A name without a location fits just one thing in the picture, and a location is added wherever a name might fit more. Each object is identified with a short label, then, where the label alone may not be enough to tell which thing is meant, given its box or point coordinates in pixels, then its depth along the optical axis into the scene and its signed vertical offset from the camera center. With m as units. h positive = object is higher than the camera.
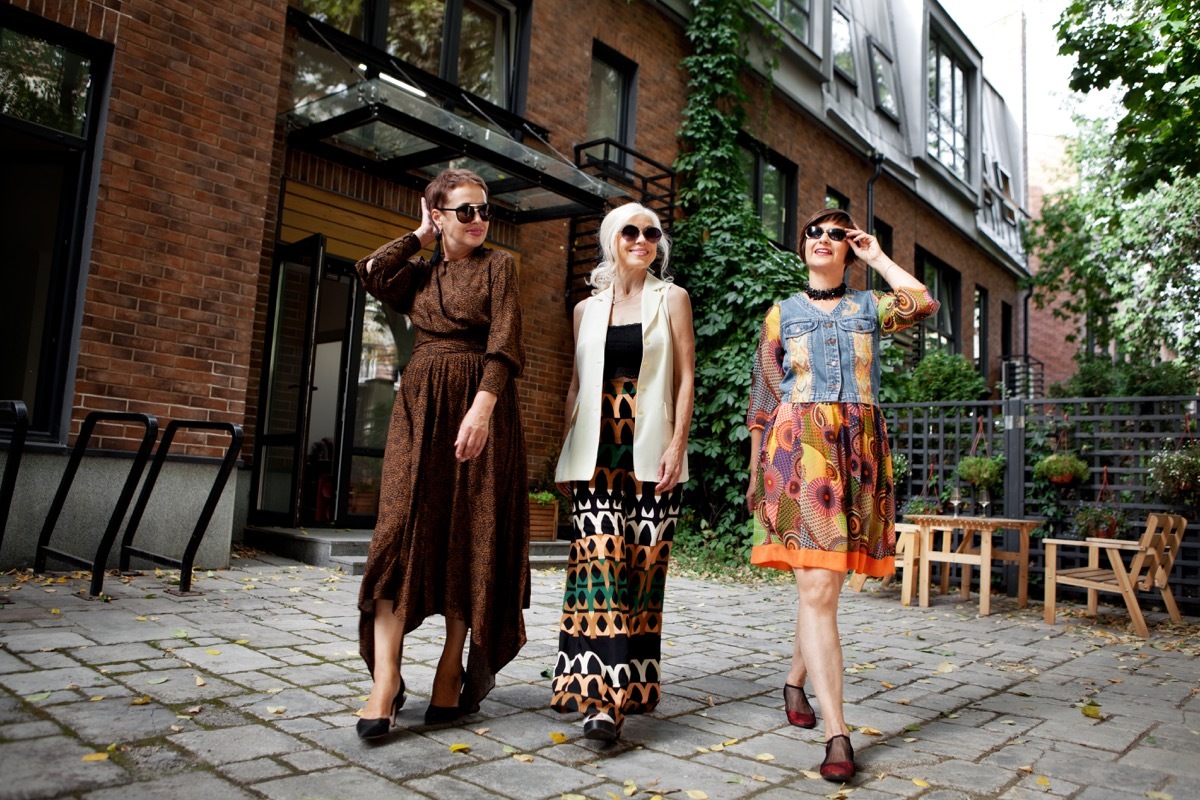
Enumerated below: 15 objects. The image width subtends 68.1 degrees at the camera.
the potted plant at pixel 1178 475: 7.27 +0.30
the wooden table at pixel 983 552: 6.96 -0.41
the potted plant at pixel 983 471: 8.45 +0.29
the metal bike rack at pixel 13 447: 4.37 +0.02
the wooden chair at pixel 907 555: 7.29 -0.48
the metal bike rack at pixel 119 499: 4.93 -0.20
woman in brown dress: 2.77 +0.01
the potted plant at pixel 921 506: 8.64 -0.08
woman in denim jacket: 2.88 +0.16
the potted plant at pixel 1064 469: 8.01 +0.34
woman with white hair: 3.02 +0.08
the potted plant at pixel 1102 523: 7.62 -0.13
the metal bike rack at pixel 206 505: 5.12 -0.25
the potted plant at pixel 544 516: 8.72 -0.38
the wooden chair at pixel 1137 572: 6.45 -0.47
